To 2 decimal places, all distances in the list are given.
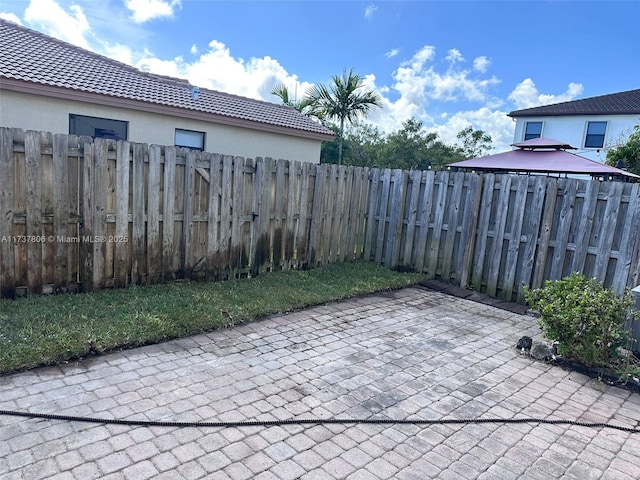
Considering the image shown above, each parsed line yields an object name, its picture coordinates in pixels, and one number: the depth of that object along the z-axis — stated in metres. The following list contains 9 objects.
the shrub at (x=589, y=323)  3.96
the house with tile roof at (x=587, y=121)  21.05
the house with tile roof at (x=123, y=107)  9.48
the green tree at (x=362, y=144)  23.69
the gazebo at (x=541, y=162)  7.62
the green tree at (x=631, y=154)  12.46
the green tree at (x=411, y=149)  23.16
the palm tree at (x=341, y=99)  20.57
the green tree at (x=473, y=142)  25.56
